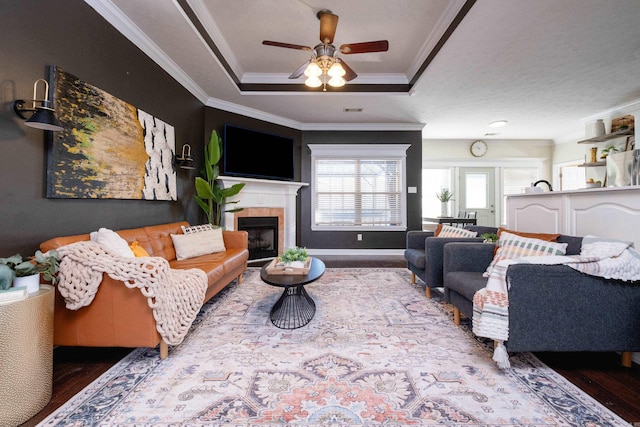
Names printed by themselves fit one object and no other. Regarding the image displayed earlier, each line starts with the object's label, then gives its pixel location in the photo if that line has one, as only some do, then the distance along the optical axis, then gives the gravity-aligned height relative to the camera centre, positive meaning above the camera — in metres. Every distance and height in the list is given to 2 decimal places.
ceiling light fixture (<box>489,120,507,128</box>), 5.17 +1.83
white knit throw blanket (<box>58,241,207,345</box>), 1.54 -0.38
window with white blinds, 5.38 +0.44
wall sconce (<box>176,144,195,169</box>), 3.30 +0.69
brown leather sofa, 1.60 -0.65
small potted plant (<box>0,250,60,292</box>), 1.21 -0.28
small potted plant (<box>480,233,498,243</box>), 2.58 -0.24
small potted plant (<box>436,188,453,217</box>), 6.44 +0.31
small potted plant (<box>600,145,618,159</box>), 4.57 +1.15
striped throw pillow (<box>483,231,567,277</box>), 1.92 -0.26
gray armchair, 2.72 -0.49
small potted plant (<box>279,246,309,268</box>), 2.41 -0.40
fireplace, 4.59 -0.36
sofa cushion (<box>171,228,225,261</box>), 2.83 -0.32
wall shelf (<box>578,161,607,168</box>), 4.91 +0.96
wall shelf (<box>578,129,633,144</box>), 4.41 +1.37
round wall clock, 6.54 +1.66
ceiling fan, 2.21 +1.42
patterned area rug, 1.23 -0.95
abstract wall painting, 1.87 +0.58
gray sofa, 1.51 -0.56
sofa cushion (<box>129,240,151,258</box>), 2.09 -0.29
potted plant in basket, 3.62 +0.41
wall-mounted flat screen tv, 4.25 +1.06
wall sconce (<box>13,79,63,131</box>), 1.51 +0.61
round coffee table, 2.13 -0.82
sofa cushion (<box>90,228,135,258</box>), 1.83 -0.19
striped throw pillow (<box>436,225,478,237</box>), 2.88 -0.20
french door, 6.58 +0.56
